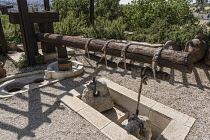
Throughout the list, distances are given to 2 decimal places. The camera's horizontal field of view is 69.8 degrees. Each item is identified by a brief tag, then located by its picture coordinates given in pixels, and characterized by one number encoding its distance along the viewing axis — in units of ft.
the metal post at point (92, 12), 35.97
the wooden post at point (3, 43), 25.30
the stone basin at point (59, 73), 18.93
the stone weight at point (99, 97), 13.80
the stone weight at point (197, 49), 22.06
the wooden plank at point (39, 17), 21.24
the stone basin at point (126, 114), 10.23
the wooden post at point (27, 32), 20.31
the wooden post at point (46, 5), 34.62
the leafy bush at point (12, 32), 30.15
